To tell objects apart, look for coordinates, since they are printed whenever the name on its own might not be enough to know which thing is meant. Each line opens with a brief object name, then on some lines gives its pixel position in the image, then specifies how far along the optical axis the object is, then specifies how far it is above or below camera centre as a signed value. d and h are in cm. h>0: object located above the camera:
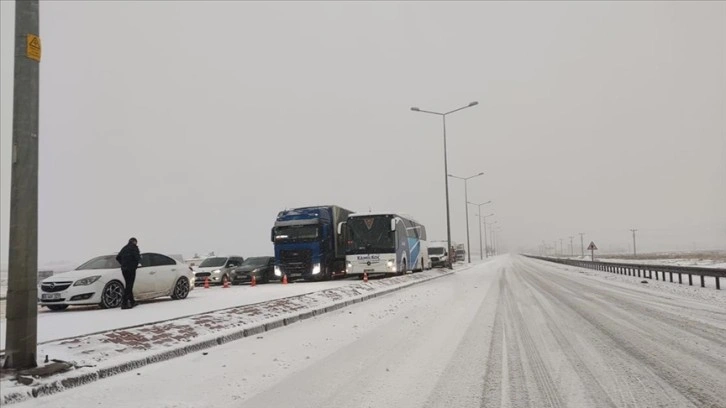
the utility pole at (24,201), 547 +57
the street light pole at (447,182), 3788 +446
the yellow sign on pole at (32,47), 579 +238
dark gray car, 2761 -148
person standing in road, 1280 -42
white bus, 2669 -11
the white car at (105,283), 1278 -94
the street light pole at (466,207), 6390 +419
